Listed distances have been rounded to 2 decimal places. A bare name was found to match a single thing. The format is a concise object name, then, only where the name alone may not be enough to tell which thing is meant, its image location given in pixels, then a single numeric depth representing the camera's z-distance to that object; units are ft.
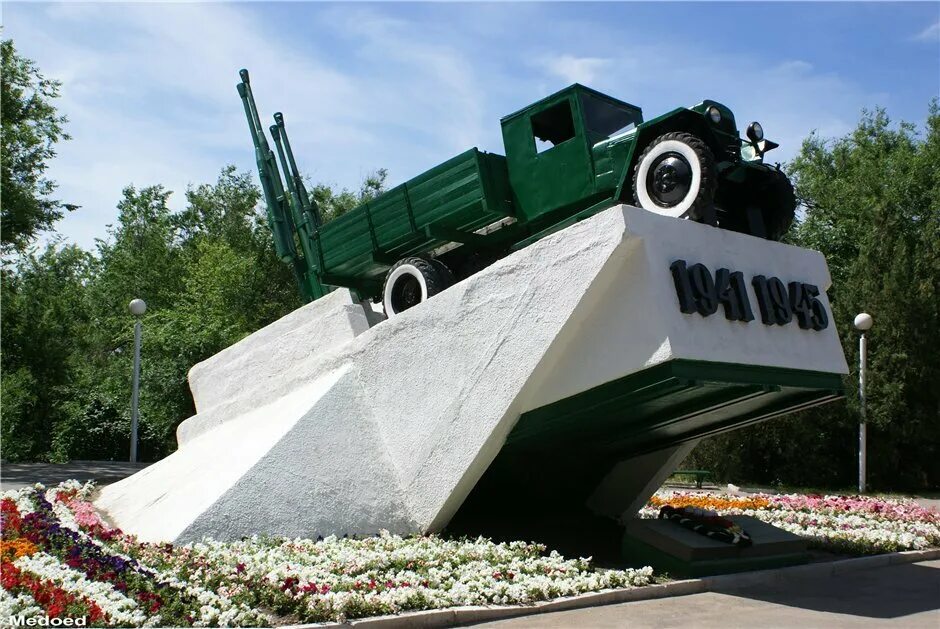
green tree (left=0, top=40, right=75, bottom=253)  78.07
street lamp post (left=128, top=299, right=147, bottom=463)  65.72
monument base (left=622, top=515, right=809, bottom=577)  30.71
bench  76.79
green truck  32.12
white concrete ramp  29.22
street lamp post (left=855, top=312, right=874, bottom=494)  68.28
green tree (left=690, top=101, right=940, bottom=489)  76.84
